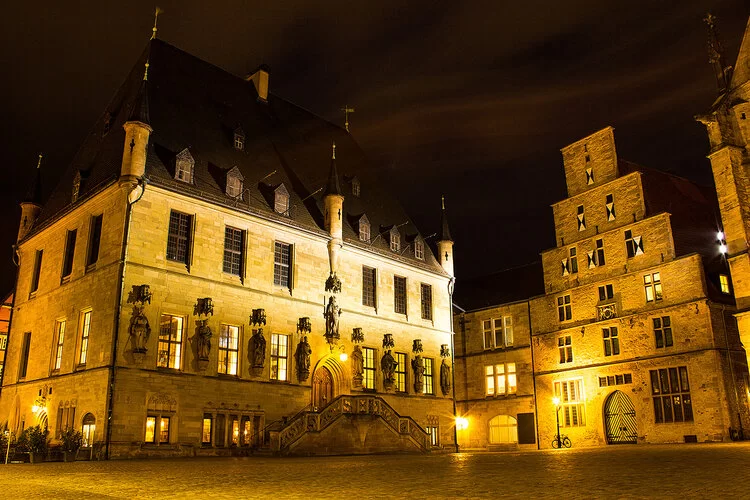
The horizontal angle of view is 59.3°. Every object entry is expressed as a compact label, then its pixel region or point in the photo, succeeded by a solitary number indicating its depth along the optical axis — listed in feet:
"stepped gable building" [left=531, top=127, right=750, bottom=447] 89.56
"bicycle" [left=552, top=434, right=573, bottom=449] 103.60
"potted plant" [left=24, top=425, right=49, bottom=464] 63.05
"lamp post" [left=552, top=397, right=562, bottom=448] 106.32
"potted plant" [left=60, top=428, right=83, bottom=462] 65.10
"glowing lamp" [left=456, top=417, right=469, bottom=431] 119.46
